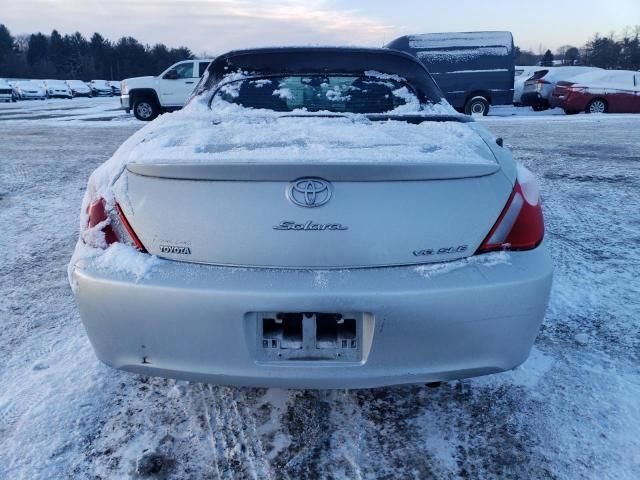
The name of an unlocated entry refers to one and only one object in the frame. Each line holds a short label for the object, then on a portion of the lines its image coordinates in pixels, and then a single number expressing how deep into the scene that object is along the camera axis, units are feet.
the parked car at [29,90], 122.62
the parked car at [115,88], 165.96
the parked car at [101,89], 155.71
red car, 56.08
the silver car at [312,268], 5.52
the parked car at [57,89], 136.36
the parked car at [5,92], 109.91
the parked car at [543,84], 59.67
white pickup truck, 52.54
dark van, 52.29
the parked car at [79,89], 147.10
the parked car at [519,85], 66.04
